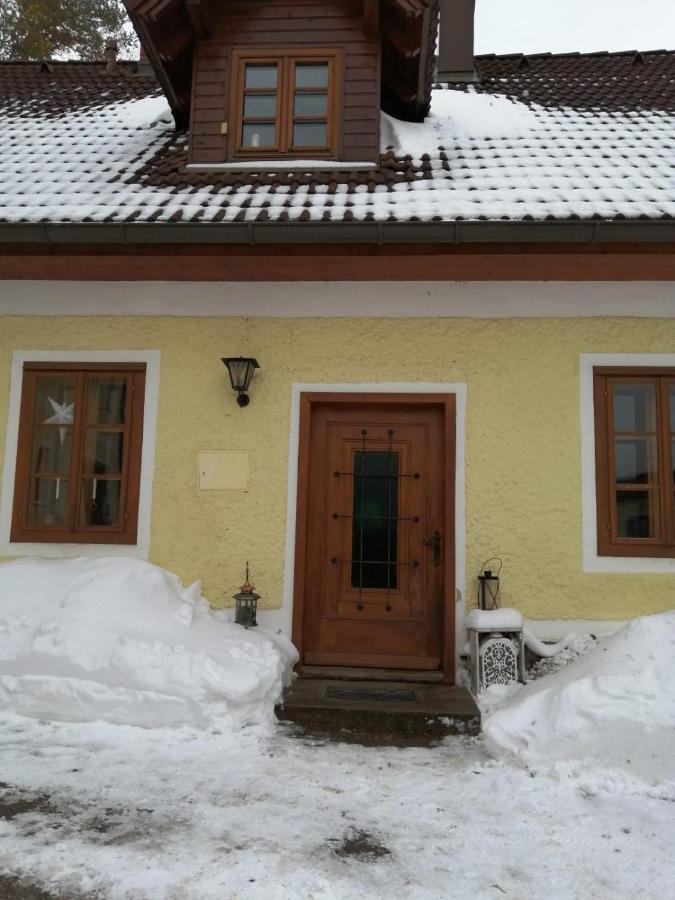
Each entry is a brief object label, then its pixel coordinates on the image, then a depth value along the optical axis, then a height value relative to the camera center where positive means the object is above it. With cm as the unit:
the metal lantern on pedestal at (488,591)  478 -47
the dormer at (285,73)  564 +371
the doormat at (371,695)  434 -112
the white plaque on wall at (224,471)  508 +32
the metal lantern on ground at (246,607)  481 -64
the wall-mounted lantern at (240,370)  499 +104
